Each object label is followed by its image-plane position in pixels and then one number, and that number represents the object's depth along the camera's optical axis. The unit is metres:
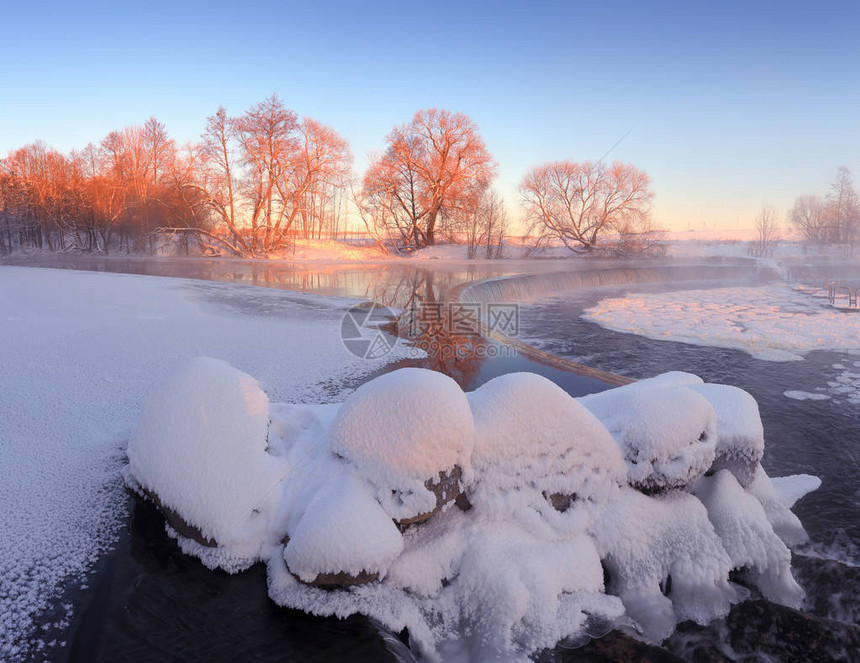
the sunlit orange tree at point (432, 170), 25.03
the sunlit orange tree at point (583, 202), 28.19
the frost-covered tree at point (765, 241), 35.25
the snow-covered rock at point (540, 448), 2.38
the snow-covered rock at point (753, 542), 2.35
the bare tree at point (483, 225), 26.97
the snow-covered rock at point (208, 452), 2.18
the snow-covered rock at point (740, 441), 2.63
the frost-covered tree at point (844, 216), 32.91
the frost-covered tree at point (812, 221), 34.47
